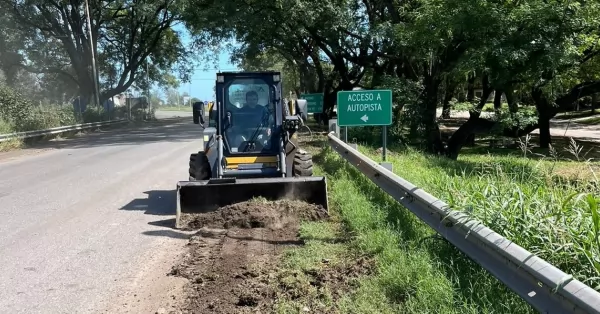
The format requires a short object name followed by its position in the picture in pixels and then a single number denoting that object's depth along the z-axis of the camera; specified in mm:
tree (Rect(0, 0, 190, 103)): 36656
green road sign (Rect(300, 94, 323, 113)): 29578
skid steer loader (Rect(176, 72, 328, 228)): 9125
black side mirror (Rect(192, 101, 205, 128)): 9180
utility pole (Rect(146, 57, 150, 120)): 52159
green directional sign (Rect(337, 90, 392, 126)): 10539
